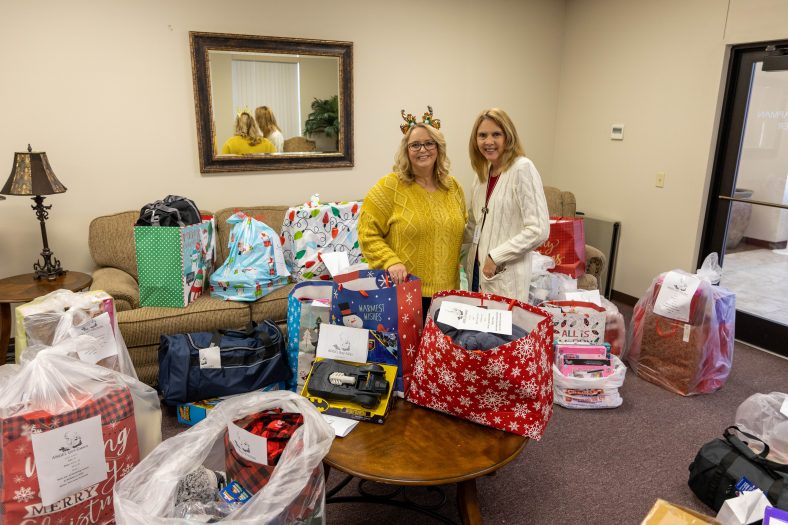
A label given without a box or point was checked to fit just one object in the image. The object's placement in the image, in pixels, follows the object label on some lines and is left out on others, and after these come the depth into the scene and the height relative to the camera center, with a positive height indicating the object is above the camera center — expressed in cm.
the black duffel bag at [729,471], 183 -111
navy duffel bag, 235 -95
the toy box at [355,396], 148 -68
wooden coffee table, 130 -76
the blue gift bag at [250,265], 298 -66
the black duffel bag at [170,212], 278 -34
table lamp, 274 -17
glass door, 326 -23
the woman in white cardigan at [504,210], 207 -22
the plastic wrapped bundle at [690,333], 281 -93
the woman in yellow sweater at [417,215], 201 -24
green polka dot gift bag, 272 -60
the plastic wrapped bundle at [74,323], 173 -58
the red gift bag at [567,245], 364 -61
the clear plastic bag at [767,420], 212 -108
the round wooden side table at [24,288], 263 -73
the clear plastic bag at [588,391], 270 -118
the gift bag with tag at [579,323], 288 -90
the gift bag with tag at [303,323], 168 -55
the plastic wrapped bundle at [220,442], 112 -72
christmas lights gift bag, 333 -53
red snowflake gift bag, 137 -57
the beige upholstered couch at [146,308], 270 -84
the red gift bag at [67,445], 138 -86
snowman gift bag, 155 -46
